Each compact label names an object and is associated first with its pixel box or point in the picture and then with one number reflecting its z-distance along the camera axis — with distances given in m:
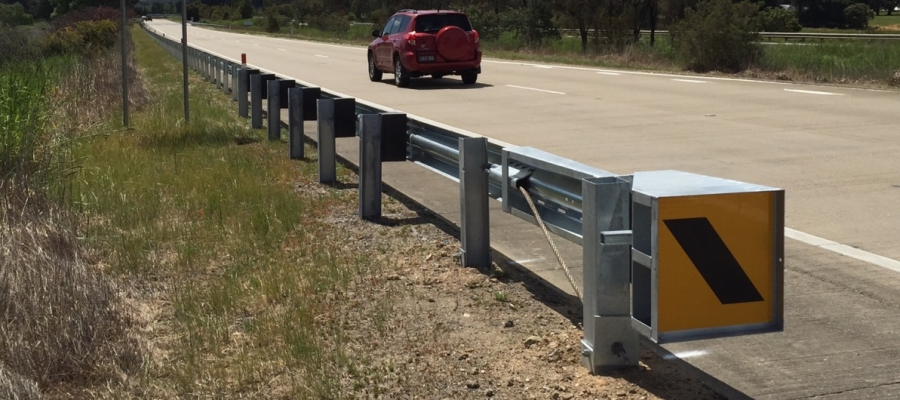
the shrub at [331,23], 86.14
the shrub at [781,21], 67.31
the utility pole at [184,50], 15.32
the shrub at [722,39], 26.38
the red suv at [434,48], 24.78
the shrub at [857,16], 81.75
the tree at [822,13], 84.28
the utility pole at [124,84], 14.87
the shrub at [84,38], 30.70
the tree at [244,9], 152.88
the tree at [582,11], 43.25
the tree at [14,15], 42.48
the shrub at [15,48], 15.77
